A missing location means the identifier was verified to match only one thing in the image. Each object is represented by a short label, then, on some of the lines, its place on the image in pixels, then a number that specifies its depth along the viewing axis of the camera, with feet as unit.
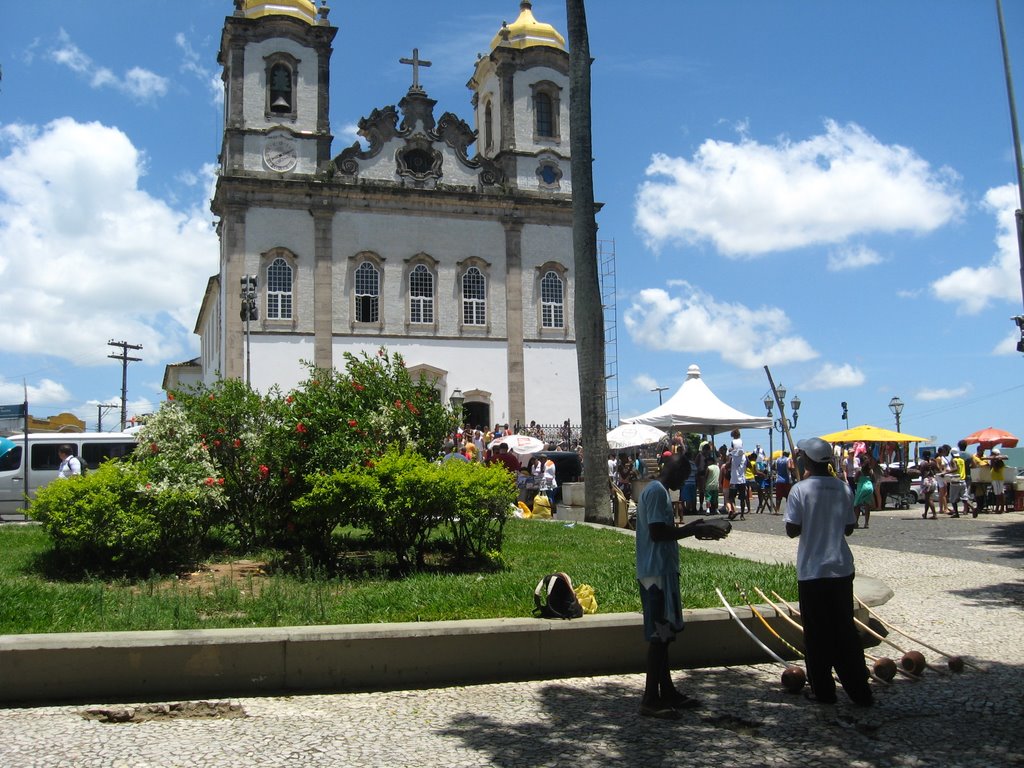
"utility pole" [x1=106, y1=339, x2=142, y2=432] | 195.31
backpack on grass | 21.42
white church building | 112.88
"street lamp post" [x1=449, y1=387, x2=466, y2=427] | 112.30
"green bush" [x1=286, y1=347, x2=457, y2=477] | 29.91
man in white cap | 18.40
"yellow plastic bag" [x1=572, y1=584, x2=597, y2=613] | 22.51
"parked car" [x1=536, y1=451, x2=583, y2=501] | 86.33
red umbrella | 80.33
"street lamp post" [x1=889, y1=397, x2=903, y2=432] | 116.57
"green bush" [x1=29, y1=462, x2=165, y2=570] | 28.71
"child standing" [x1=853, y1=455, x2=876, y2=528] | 54.60
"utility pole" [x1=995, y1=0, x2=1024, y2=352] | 50.37
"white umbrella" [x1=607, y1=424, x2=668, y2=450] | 85.30
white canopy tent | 71.05
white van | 69.87
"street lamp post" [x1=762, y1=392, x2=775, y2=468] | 80.93
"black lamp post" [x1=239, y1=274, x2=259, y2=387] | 92.38
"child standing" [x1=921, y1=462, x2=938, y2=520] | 65.41
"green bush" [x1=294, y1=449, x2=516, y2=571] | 27.71
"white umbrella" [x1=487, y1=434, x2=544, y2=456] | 81.10
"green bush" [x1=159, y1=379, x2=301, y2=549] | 31.45
